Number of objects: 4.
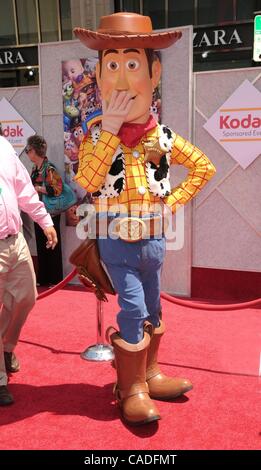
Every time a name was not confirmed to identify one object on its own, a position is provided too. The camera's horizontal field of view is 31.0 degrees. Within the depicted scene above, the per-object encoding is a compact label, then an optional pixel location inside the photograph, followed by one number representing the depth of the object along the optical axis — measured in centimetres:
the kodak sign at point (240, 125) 388
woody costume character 213
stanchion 297
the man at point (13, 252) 239
